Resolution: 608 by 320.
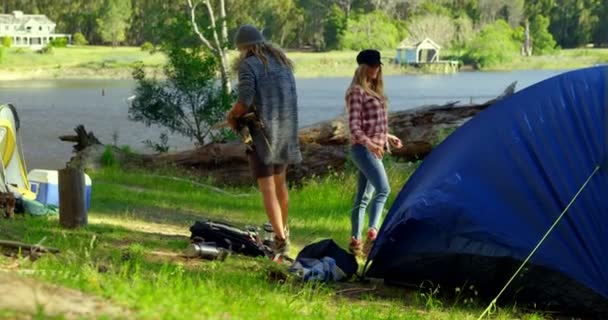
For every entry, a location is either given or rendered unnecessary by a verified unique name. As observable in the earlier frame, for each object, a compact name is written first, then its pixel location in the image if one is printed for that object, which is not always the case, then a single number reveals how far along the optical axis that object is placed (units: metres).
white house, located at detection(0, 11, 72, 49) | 89.44
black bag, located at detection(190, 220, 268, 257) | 7.05
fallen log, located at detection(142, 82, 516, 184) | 13.56
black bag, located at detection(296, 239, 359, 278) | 6.65
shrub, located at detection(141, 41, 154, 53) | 70.69
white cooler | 9.02
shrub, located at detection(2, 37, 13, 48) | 87.94
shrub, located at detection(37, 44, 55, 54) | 80.94
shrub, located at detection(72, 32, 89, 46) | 92.19
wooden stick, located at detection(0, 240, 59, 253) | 6.01
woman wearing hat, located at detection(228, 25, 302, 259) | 7.05
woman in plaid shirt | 7.43
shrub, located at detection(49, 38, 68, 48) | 85.94
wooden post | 7.63
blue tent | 6.15
